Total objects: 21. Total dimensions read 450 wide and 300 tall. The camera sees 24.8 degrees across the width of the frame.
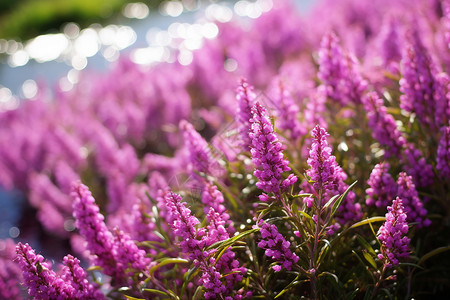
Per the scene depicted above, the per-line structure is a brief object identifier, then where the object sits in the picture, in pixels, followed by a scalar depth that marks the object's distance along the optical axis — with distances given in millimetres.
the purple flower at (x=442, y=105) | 499
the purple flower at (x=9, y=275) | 527
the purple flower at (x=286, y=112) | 533
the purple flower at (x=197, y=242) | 433
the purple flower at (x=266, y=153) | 427
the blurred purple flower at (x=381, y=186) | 469
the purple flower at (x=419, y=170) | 491
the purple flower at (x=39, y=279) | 445
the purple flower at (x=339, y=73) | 531
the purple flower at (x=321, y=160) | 425
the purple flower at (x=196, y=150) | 510
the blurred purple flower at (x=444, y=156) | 465
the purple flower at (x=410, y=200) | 460
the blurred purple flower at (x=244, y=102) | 468
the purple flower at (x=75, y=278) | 456
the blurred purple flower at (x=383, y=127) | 500
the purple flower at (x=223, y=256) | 445
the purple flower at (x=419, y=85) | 502
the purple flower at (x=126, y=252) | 472
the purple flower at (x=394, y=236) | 430
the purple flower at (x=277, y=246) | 430
